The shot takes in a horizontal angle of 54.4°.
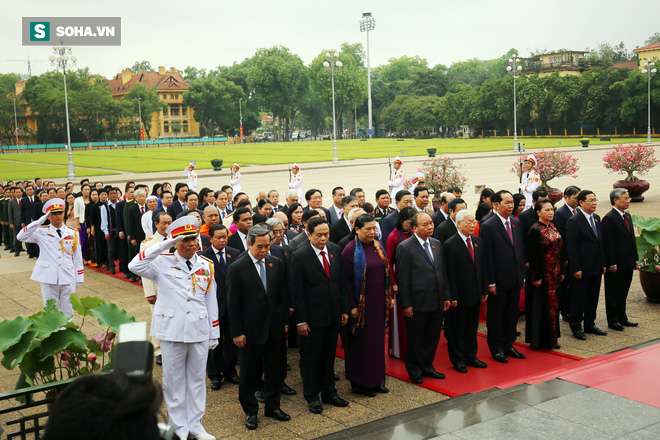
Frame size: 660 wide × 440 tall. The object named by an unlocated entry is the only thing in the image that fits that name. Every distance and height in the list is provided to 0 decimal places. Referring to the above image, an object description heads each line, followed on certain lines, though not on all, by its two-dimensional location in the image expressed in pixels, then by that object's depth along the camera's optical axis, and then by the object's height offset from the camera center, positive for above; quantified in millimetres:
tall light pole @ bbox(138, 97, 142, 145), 100562 +8438
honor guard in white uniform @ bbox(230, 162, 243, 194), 20109 -466
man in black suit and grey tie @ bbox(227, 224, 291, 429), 6074 -1486
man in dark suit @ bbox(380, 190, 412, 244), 9316 -978
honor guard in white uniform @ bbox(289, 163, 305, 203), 18734 -558
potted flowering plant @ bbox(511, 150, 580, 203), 21000 -433
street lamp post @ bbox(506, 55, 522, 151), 53500 +7180
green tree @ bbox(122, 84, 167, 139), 102125 +10342
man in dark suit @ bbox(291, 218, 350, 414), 6371 -1433
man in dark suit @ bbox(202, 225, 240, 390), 7070 -1942
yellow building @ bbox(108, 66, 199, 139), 118500 +11920
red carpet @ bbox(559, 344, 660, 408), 6199 -2337
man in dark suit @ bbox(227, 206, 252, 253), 7859 -797
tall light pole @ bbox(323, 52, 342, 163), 47303 +6901
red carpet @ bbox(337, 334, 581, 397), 6879 -2482
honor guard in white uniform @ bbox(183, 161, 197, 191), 19578 -315
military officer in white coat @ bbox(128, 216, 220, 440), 5492 -1331
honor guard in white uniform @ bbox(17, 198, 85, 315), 8516 -1071
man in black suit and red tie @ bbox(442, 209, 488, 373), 7488 -1555
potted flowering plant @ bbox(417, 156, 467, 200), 17500 -595
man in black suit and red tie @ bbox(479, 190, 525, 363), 7832 -1471
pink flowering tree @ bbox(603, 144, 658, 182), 21750 -355
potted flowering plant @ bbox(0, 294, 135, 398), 5434 -1477
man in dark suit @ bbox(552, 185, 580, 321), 9107 -1054
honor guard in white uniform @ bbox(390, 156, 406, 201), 16823 -563
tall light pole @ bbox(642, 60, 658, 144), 57847 +7455
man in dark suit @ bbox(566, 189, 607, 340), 8617 -1514
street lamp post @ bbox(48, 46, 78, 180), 35438 +6186
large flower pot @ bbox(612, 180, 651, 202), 21734 -1282
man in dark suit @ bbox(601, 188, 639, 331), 8875 -1489
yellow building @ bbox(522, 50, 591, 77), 87500 +12347
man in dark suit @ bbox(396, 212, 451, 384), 7113 -1482
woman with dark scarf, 6684 -1582
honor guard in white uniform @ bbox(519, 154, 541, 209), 16859 -738
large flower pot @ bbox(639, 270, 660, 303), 9992 -2126
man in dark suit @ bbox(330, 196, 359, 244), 9102 -944
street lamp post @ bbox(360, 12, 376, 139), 95688 +20169
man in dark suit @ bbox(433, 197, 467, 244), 8586 -994
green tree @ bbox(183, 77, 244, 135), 110875 +11074
